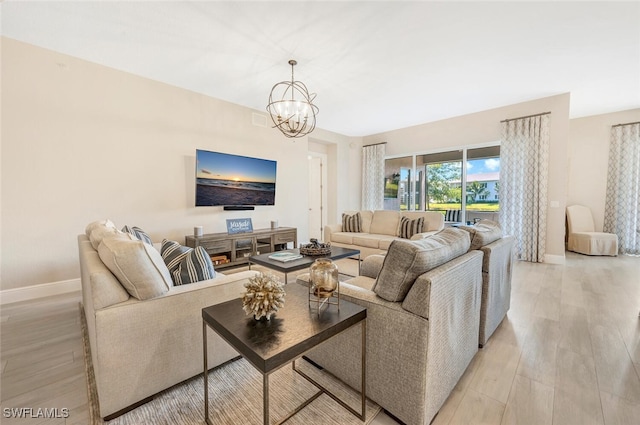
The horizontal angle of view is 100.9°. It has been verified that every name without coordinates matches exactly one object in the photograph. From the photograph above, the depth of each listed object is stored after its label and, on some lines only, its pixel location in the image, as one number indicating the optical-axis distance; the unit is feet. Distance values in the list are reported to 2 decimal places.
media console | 12.37
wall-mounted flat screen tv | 13.10
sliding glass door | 17.11
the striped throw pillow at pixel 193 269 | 5.56
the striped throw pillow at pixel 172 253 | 5.87
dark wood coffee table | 8.55
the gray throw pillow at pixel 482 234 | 6.46
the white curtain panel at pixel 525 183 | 14.53
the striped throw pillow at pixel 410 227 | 14.44
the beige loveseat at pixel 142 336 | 4.22
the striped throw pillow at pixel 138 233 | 7.52
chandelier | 10.52
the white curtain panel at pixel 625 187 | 16.02
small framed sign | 13.51
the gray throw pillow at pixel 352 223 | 16.57
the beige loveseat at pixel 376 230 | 14.19
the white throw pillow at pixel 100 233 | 5.50
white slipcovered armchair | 16.01
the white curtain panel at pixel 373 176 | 21.74
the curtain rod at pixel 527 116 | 14.40
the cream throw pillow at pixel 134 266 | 4.37
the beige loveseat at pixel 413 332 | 3.92
